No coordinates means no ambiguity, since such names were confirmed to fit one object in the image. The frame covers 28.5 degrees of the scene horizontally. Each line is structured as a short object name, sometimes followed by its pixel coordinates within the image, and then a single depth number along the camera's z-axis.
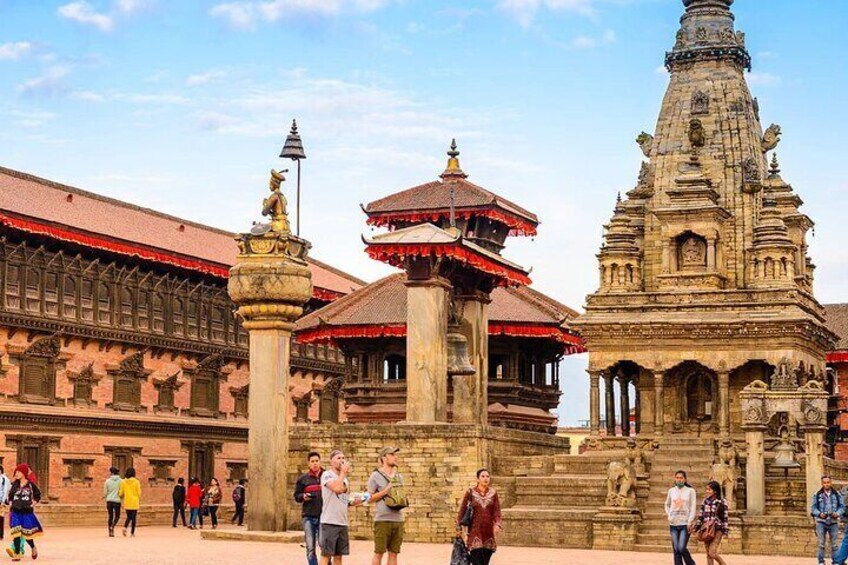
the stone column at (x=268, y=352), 32.19
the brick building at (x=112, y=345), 46.81
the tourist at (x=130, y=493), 36.16
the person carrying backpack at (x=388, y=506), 20.88
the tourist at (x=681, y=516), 24.84
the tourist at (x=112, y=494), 35.91
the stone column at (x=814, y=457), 34.62
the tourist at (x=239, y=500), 47.06
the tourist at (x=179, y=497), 44.22
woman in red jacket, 43.42
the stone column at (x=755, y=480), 35.59
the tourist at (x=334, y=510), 20.67
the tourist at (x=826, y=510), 27.70
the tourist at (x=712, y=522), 25.11
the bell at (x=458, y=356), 37.88
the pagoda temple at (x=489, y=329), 52.84
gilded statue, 33.03
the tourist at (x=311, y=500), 22.17
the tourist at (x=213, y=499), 44.13
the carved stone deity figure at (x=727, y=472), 35.62
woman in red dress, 20.78
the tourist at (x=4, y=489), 27.95
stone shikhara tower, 45.78
